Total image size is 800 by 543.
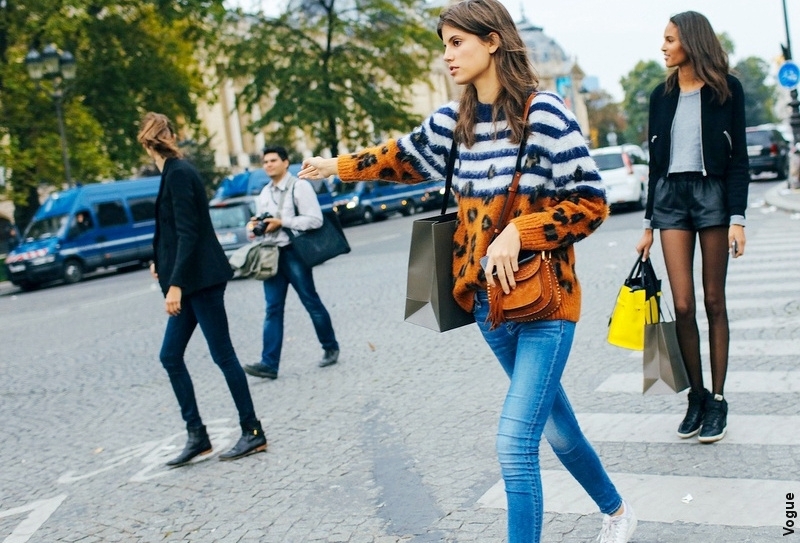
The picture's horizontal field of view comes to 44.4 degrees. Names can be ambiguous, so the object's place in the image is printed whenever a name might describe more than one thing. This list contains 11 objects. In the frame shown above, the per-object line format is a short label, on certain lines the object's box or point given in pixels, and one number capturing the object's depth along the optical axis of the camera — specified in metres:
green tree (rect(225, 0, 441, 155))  39.22
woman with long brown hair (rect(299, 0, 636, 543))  2.92
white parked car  22.23
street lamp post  23.48
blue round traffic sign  22.23
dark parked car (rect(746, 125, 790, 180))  29.50
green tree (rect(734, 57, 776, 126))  105.75
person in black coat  5.26
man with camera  7.57
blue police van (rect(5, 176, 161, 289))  24.84
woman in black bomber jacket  4.42
